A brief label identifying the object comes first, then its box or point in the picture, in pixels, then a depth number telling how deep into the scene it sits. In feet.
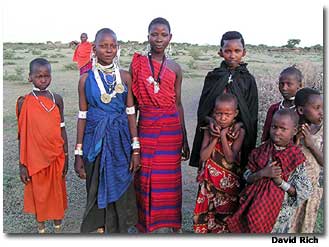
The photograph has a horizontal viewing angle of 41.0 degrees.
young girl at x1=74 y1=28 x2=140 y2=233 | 11.04
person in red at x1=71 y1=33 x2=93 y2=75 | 33.14
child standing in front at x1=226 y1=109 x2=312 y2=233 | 10.25
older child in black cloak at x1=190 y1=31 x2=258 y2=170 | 11.12
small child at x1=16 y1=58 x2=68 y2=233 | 11.67
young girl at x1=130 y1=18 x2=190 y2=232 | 11.44
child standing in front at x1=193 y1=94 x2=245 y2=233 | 10.87
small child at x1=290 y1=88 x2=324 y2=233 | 10.55
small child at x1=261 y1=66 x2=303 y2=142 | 10.93
